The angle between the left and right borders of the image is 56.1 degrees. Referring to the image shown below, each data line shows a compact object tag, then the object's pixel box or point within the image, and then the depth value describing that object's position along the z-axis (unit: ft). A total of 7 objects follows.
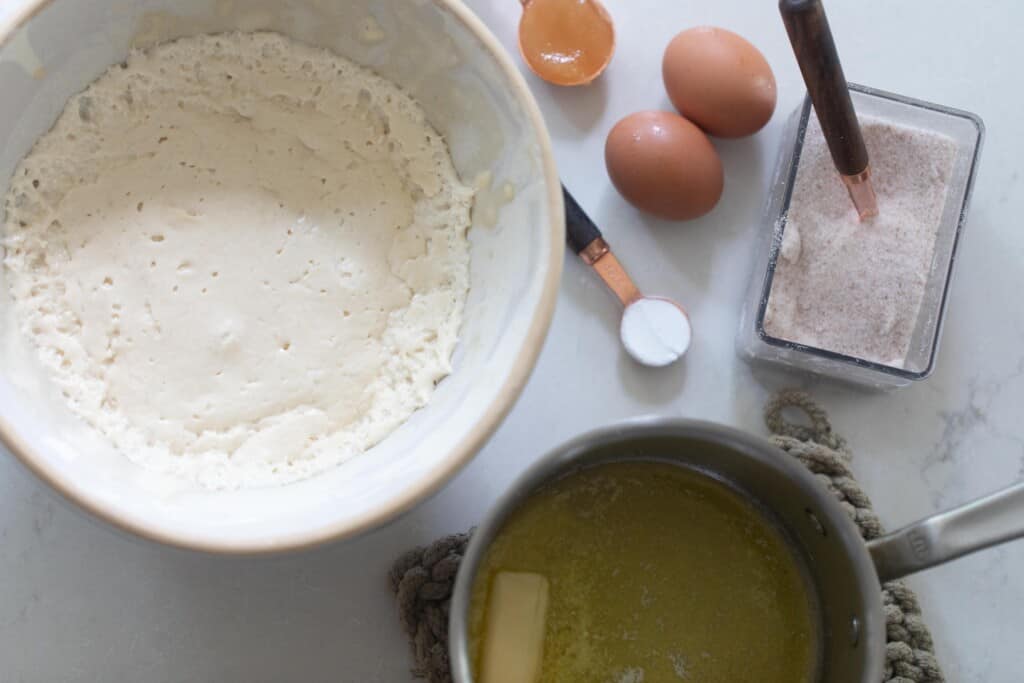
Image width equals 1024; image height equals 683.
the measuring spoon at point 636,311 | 3.33
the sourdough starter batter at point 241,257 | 2.99
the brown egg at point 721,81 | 3.25
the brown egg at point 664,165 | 3.21
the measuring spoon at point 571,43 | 3.42
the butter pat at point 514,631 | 2.94
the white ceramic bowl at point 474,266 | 2.61
